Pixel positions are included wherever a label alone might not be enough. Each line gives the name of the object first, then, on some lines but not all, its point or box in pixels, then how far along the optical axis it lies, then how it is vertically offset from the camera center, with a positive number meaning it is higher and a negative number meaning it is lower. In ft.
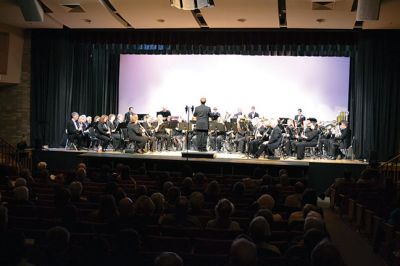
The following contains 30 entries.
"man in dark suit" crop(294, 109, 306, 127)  55.98 +2.35
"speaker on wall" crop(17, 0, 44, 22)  50.11 +11.37
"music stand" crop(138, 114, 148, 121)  63.97 +2.08
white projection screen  62.34 +6.55
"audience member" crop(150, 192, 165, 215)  22.68 -2.84
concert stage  45.19 -2.28
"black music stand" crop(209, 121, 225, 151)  52.65 +1.09
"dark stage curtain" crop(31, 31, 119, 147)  62.34 +5.60
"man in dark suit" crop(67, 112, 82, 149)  55.93 +0.13
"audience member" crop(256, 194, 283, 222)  23.65 -2.81
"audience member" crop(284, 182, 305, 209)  25.71 -2.94
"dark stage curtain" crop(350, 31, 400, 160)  55.67 +5.01
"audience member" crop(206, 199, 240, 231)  20.12 -3.06
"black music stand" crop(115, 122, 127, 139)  53.67 +0.77
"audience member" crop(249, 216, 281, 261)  17.16 -3.23
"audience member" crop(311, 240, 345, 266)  13.93 -2.98
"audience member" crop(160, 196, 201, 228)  20.57 -3.18
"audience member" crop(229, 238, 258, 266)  13.85 -3.00
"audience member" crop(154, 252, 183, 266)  12.56 -2.93
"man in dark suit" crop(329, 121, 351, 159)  52.03 +0.24
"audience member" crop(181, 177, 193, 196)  28.22 -2.70
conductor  51.08 +1.31
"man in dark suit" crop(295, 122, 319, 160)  51.65 -0.04
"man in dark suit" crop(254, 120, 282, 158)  50.60 -0.09
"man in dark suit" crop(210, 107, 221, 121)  53.42 +2.15
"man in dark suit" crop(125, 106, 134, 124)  59.73 +2.23
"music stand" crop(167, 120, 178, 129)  53.61 +1.15
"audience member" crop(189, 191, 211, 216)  22.70 -2.93
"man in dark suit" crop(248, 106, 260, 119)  59.47 +2.72
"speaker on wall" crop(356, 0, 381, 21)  44.45 +11.11
